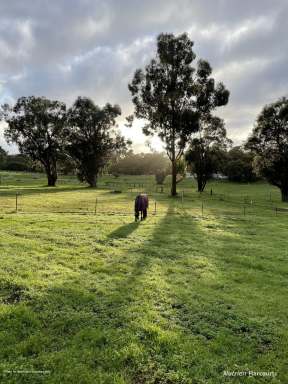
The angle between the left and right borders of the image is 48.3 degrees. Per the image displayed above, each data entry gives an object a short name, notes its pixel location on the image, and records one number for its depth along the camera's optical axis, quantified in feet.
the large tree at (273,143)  162.40
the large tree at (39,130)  216.13
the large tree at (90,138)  220.43
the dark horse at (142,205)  76.33
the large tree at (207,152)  179.22
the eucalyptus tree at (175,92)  145.69
